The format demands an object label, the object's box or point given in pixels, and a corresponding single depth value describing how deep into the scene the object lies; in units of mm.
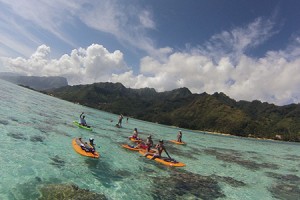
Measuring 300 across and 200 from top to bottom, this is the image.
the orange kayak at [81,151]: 19189
